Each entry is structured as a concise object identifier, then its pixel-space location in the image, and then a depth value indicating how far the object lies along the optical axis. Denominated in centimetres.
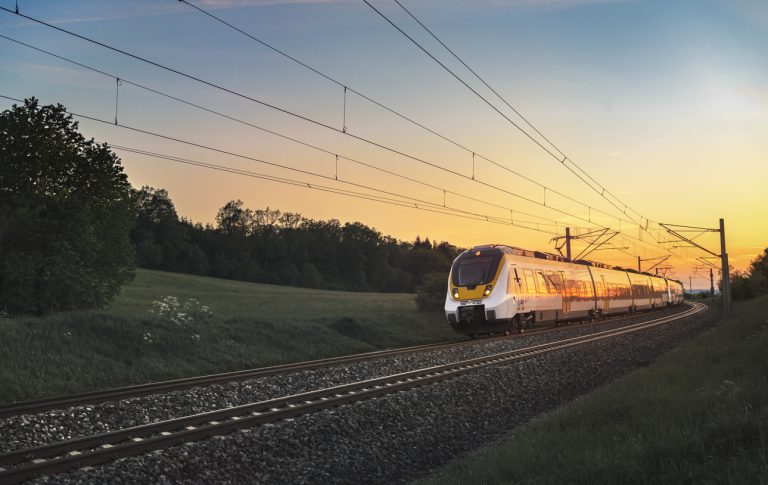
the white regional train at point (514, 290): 2578
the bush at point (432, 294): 4141
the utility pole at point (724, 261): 4097
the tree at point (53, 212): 2250
